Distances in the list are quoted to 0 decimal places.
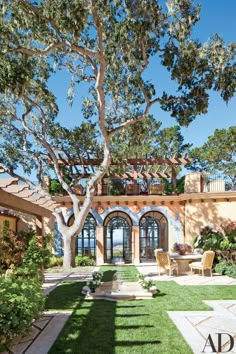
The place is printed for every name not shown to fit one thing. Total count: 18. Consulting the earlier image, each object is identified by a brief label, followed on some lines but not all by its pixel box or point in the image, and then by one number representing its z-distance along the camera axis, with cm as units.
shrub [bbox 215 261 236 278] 1341
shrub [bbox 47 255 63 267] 1777
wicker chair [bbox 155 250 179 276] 1380
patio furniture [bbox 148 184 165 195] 2067
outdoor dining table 1438
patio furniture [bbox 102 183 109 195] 2058
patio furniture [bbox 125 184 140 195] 2067
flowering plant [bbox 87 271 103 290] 978
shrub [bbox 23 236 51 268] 1068
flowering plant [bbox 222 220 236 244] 1524
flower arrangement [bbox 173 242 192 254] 1633
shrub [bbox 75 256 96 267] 1864
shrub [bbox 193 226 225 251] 1554
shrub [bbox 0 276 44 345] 467
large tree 1236
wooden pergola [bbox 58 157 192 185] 1931
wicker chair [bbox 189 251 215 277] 1326
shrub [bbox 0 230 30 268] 1050
